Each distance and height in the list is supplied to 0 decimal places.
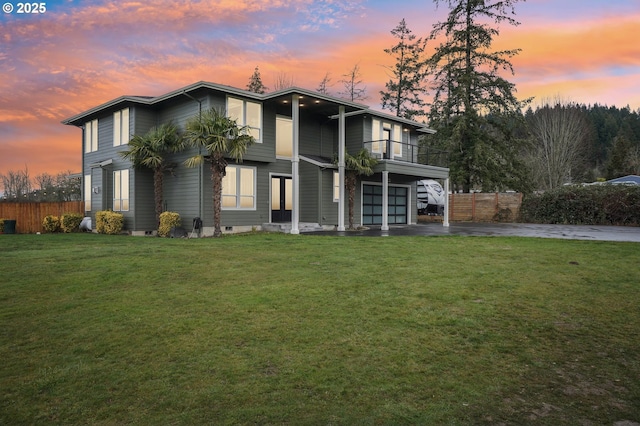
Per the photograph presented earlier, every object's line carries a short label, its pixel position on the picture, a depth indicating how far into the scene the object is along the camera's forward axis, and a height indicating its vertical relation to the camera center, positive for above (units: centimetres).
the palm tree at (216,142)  1560 +268
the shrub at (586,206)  2125 +26
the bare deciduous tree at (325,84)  3918 +1207
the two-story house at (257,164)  1725 +223
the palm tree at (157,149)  1719 +264
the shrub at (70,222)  2077 -46
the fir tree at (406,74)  3750 +1251
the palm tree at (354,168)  1867 +197
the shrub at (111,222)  1853 -42
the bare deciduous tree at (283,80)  4012 +1270
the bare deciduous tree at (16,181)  4747 +370
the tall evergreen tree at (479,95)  3053 +854
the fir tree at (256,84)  4316 +1338
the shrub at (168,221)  1700 -36
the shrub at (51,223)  2102 -51
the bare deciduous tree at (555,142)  3931 +661
